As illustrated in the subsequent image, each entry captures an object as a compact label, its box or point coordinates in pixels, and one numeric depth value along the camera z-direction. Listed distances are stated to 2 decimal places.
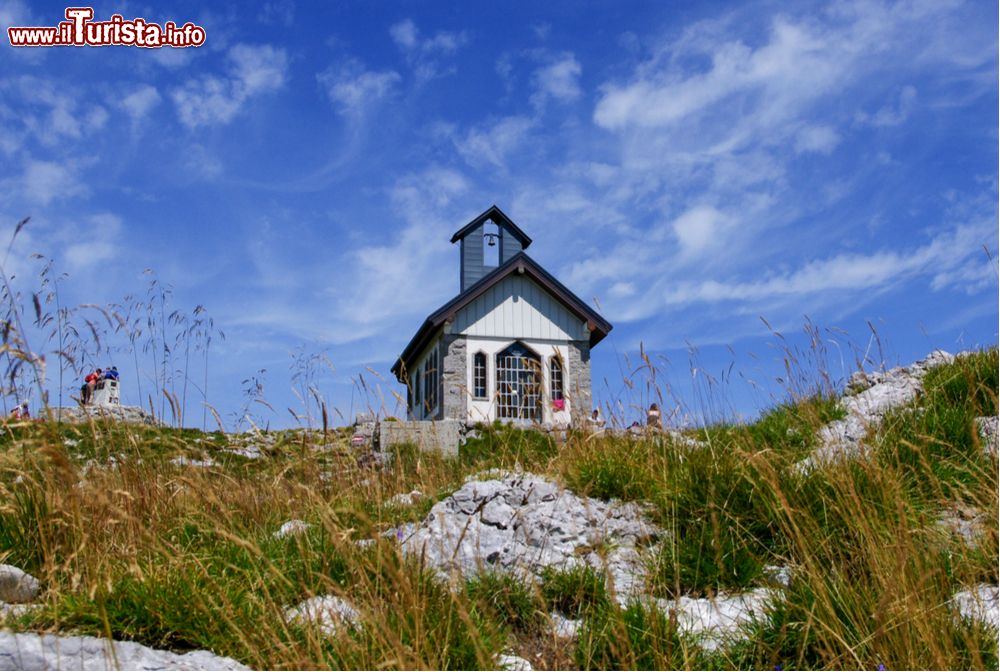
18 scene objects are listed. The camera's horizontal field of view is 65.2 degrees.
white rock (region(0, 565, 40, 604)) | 3.80
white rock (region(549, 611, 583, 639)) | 3.82
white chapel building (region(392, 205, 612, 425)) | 24.33
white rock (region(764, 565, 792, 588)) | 4.27
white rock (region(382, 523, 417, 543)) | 4.37
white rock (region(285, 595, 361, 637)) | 3.29
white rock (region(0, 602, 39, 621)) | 3.50
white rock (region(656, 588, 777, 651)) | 3.73
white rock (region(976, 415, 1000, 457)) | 5.72
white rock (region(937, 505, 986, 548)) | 4.49
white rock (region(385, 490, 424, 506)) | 5.28
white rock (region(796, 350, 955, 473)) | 5.46
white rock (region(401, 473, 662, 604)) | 4.35
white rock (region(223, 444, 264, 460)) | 13.33
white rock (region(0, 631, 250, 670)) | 3.23
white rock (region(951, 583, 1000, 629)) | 3.64
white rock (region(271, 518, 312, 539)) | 4.12
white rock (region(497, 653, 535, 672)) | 3.45
